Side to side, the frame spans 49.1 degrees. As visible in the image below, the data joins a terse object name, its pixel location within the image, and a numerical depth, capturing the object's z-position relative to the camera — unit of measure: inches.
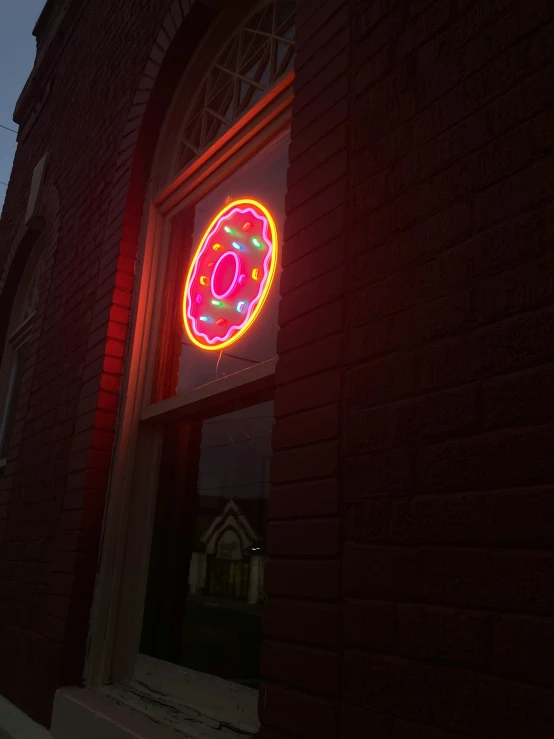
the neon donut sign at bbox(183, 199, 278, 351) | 92.2
